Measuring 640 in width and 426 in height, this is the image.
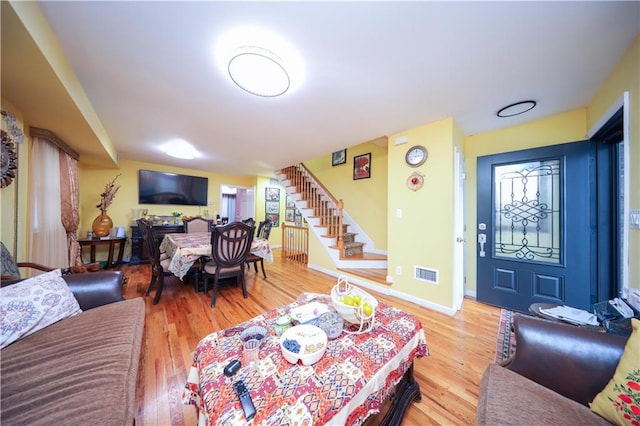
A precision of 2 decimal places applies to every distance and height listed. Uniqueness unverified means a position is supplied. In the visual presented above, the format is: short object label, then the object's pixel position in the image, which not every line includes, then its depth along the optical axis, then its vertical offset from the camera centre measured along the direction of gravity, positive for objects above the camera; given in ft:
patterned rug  5.52 -3.78
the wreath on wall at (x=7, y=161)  5.37 +1.41
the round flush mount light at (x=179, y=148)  10.71 +3.55
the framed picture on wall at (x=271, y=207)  20.45 +0.67
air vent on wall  8.12 -2.48
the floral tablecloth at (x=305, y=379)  2.31 -2.20
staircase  11.87 -0.82
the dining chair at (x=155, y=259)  8.12 -1.92
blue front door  6.73 -0.52
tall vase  12.37 -0.71
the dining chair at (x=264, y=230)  11.92 -0.97
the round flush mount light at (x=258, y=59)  4.26 +3.60
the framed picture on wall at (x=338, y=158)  15.14 +4.22
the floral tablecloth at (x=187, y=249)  7.87 -1.50
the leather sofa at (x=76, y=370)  2.48 -2.37
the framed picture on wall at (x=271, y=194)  20.39 +1.98
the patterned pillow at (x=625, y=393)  2.39 -2.17
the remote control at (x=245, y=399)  2.21 -2.13
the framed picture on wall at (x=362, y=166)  13.66 +3.24
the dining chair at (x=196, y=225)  12.93 -0.74
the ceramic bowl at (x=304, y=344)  2.95 -2.01
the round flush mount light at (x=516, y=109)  6.53 +3.52
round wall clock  8.30 +2.41
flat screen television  14.93 +1.95
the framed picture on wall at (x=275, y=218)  20.58 -0.46
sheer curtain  7.30 +0.30
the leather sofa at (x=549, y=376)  2.56 -2.47
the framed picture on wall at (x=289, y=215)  20.40 -0.15
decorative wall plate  8.39 +1.36
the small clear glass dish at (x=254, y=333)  3.42 -2.07
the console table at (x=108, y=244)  11.98 -1.89
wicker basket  3.83 -1.87
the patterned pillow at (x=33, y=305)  3.65 -1.81
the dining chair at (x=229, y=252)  7.87 -1.55
